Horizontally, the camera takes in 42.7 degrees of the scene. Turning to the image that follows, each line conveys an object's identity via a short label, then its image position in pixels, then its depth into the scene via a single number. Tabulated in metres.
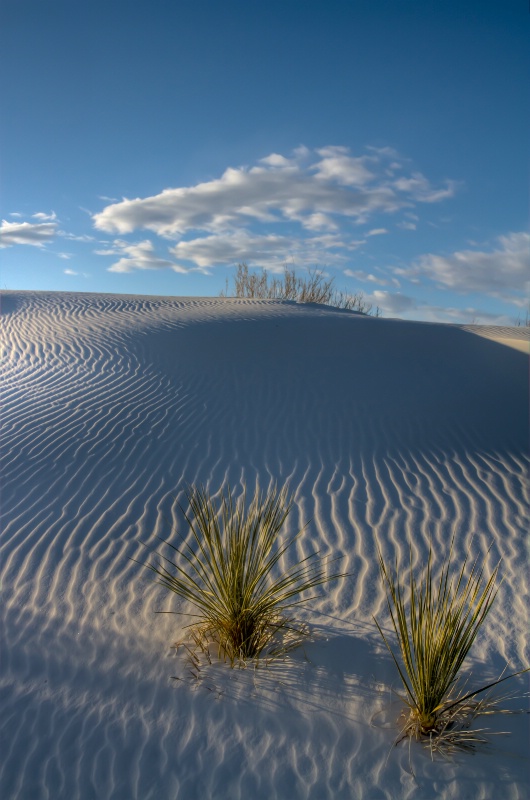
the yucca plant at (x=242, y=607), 4.74
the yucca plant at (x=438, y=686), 3.85
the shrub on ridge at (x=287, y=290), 24.80
